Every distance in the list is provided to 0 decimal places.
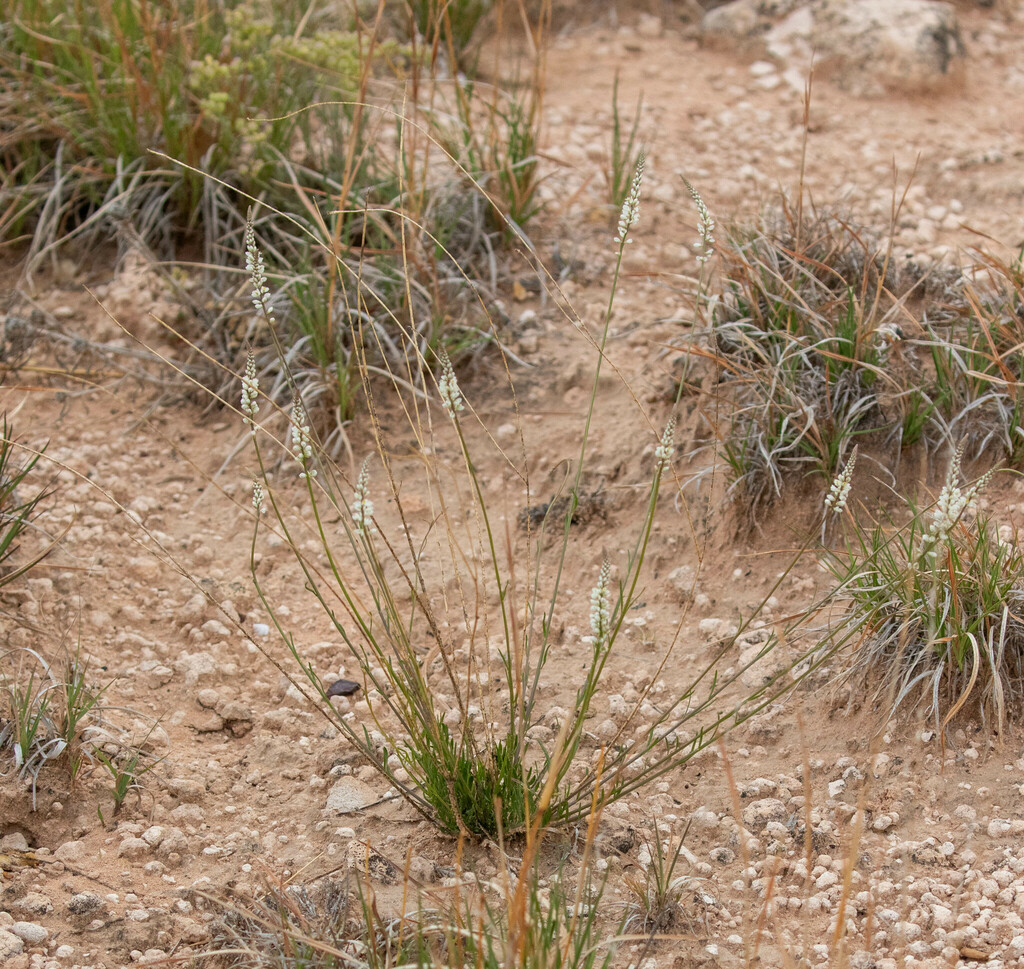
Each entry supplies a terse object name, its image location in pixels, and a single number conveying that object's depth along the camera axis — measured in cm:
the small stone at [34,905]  363
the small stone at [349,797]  427
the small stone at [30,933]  351
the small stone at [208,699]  496
